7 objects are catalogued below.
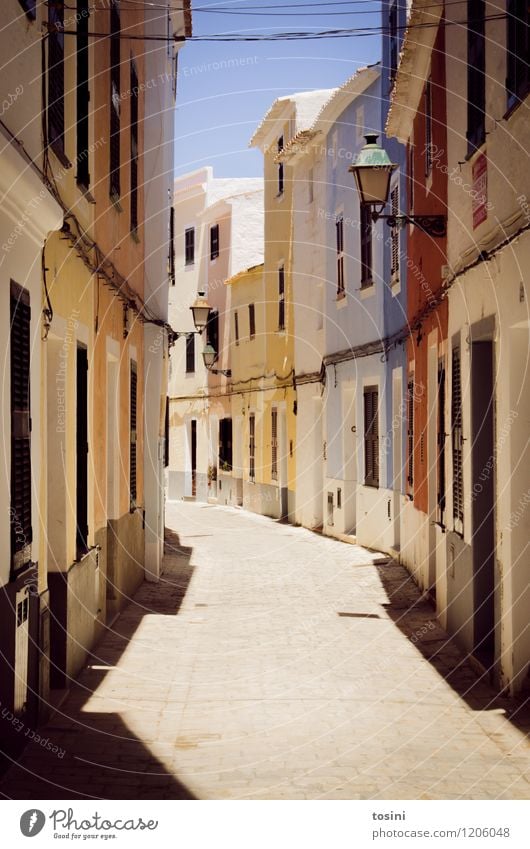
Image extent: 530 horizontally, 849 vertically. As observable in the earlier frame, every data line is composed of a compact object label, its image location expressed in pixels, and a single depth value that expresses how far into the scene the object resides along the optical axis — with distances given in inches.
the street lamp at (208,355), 1028.5
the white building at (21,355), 244.1
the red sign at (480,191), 350.9
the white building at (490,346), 306.3
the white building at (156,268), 602.9
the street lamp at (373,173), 421.1
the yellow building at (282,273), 1023.0
